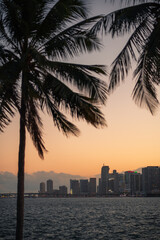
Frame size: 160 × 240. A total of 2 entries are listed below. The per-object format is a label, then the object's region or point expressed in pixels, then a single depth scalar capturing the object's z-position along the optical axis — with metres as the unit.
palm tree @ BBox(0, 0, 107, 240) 9.38
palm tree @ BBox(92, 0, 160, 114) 9.03
